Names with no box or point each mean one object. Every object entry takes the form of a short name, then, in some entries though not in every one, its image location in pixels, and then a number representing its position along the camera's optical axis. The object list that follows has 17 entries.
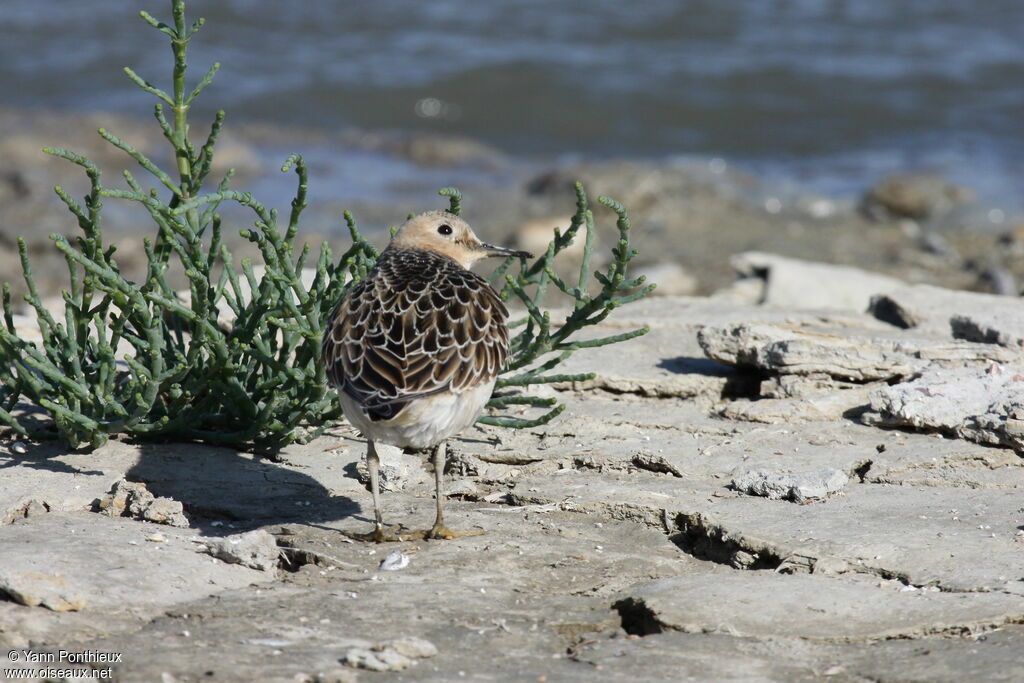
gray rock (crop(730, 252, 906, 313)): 17.37
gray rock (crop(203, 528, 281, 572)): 8.59
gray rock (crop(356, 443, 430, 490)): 10.70
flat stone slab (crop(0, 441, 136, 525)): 9.52
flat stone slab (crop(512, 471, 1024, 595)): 8.70
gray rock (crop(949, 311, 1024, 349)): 12.61
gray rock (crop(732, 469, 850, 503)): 9.95
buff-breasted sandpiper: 9.25
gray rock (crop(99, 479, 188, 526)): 9.34
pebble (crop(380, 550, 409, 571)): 8.88
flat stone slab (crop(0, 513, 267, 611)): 7.82
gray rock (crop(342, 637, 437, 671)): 7.05
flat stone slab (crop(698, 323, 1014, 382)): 12.15
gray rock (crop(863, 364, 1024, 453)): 10.78
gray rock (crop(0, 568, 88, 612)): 7.71
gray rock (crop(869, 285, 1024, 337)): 13.90
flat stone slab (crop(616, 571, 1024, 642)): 7.82
